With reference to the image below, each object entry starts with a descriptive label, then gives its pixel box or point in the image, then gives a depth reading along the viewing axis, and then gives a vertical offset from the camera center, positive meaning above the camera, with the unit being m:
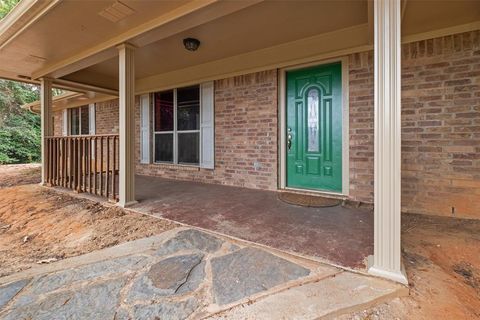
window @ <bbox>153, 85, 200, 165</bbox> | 4.95 +0.72
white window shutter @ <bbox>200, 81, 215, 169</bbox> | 4.62 +0.62
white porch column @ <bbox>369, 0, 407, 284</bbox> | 1.49 +0.13
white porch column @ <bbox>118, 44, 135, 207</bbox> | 3.18 +0.47
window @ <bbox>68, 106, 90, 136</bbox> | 7.41 +1.24
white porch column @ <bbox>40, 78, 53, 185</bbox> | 4.67 +0.87
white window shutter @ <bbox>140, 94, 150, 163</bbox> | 5.66 +0.73
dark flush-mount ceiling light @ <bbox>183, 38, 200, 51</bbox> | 3.47 +1.65
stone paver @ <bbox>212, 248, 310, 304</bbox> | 1.41 -0.73
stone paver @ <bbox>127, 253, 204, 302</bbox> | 1.41 -0.74
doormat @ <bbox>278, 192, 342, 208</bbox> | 3.14 -0.56
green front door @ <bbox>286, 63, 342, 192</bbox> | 3.44 +0.44
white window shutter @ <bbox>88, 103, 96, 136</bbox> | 7.03 +1.20
